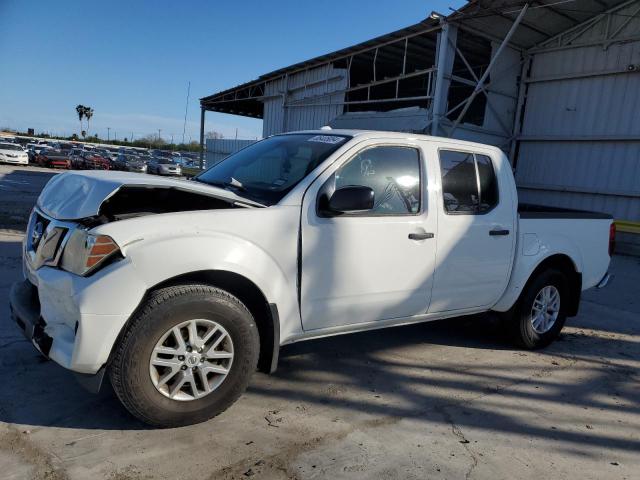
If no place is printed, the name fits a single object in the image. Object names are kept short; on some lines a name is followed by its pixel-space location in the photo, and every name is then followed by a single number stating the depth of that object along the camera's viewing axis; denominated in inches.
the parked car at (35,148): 1535.7
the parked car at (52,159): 1434.5
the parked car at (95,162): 1455.5
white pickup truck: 104.8
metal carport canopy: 525.3
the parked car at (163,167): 1302.9
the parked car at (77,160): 1482.5
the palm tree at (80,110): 3966.5
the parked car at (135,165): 1466.5
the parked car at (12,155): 1306.6
